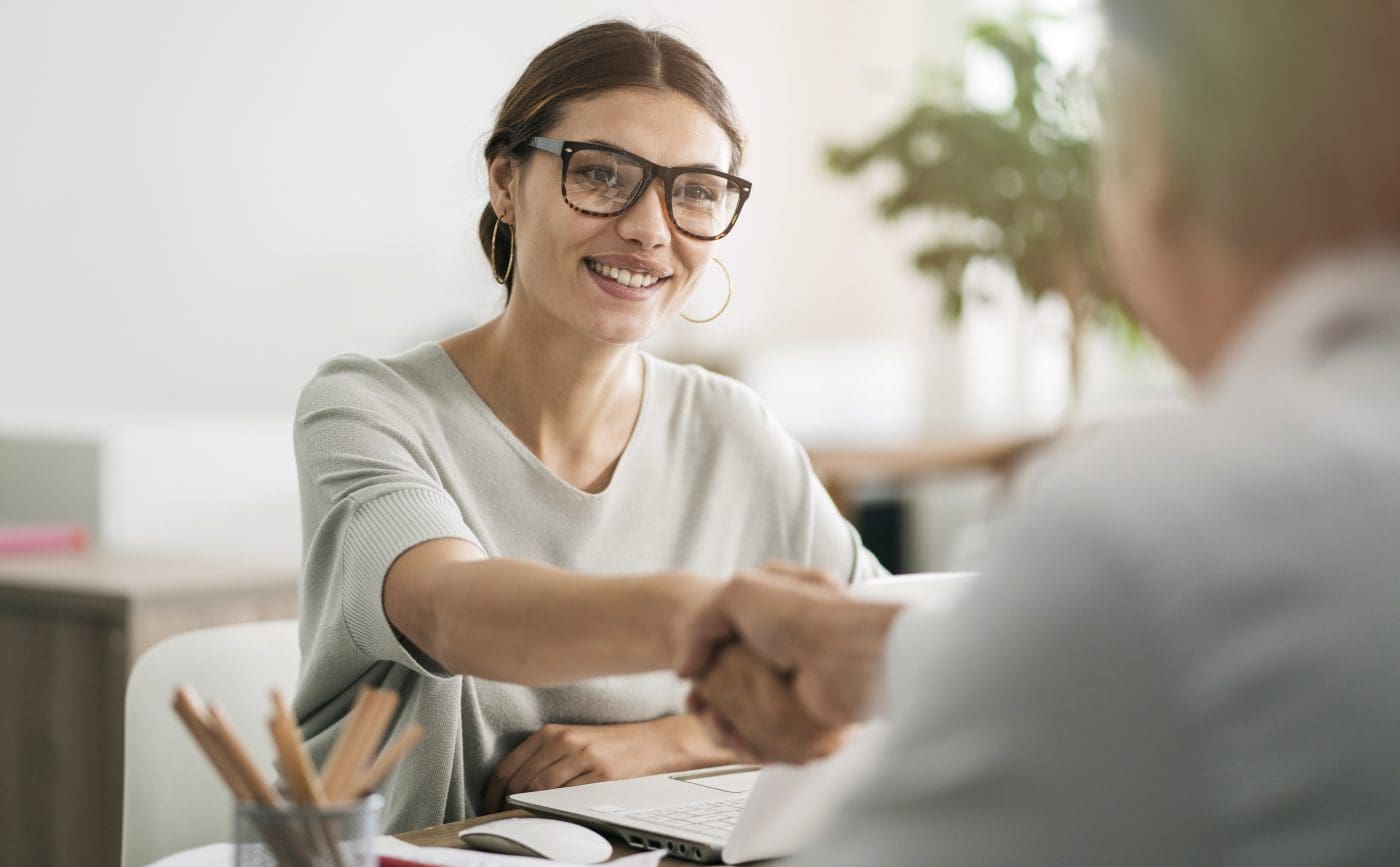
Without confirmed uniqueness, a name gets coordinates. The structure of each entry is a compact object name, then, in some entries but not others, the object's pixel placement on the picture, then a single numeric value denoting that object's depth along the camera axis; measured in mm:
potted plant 4047
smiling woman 1346
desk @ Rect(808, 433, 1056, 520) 4531
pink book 2668
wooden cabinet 2346
